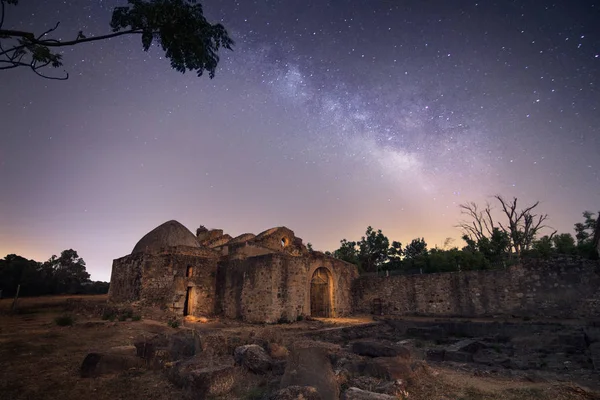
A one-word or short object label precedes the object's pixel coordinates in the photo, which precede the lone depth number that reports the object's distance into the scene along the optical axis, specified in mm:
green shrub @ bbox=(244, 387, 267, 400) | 5402
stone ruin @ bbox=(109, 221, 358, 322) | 16797
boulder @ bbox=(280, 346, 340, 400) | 5121
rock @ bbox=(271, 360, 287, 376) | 6651
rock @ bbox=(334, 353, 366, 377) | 6277
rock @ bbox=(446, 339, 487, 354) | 9539
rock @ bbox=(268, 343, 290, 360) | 7672
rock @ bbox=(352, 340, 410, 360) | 7156
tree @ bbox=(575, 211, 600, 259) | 23219
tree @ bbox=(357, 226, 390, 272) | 38781
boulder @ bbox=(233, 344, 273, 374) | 6745
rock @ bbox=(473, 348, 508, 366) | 8376
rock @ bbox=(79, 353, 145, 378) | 6348
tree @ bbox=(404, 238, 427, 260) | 37728
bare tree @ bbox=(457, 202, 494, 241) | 29281
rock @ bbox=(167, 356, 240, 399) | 5531
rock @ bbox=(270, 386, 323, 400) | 4380
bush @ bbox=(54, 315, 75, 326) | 11523
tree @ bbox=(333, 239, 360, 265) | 37031
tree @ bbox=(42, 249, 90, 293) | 30609
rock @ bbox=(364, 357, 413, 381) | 5883
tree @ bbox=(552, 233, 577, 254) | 25608
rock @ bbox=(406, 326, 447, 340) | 12906
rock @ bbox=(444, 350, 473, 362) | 8664
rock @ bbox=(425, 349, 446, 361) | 9041
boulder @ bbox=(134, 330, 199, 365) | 7344
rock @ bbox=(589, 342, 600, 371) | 7266
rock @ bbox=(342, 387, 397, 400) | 4484
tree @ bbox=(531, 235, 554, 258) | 25320
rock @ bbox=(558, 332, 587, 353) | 9770
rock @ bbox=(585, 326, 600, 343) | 9664
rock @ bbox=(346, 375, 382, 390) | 5505
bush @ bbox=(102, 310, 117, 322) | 13714
